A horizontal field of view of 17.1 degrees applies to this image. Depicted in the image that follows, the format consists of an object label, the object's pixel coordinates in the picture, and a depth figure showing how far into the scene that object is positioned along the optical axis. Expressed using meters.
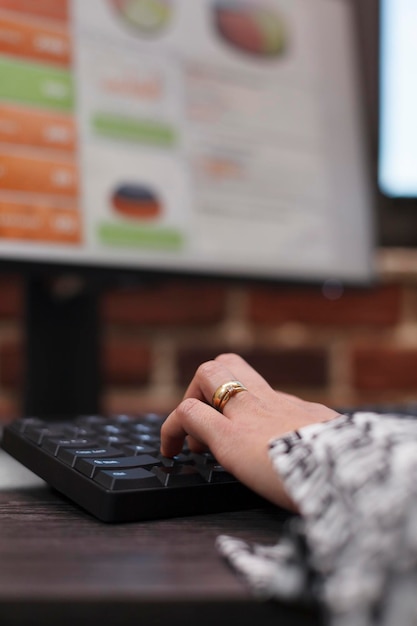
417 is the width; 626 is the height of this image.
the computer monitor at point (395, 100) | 1.77
